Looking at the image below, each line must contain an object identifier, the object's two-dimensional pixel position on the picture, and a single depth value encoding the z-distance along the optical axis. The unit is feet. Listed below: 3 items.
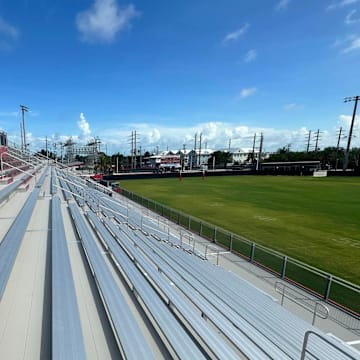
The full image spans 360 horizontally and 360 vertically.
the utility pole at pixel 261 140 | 258.10
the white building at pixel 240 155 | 463.91
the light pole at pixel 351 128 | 208.17
